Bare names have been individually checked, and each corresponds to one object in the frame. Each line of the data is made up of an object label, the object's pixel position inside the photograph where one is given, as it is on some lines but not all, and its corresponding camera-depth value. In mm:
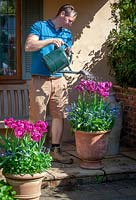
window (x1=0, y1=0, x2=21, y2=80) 6879
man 5469
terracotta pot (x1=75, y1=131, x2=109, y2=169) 5625
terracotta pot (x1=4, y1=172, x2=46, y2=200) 4473
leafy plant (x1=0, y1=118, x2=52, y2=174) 4441
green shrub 6836
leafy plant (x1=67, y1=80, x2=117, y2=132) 5609
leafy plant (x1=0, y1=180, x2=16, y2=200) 4228
